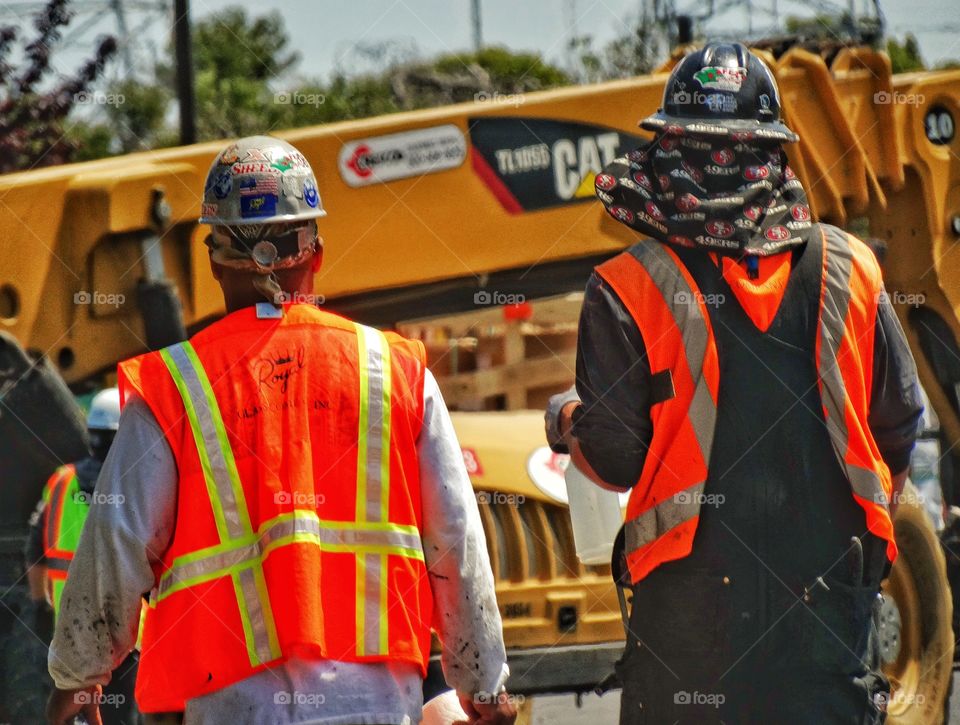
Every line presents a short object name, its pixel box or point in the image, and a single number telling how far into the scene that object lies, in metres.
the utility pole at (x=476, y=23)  33.75
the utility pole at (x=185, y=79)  24.56
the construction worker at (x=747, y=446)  7.16
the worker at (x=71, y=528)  13.19
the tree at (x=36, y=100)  26.03
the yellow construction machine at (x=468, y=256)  13.39
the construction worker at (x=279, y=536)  6.04
